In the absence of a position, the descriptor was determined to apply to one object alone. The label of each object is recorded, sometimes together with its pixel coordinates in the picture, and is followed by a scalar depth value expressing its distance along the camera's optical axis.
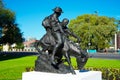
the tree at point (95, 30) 34.04
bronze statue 5.90
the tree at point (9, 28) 24.14
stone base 5.43
